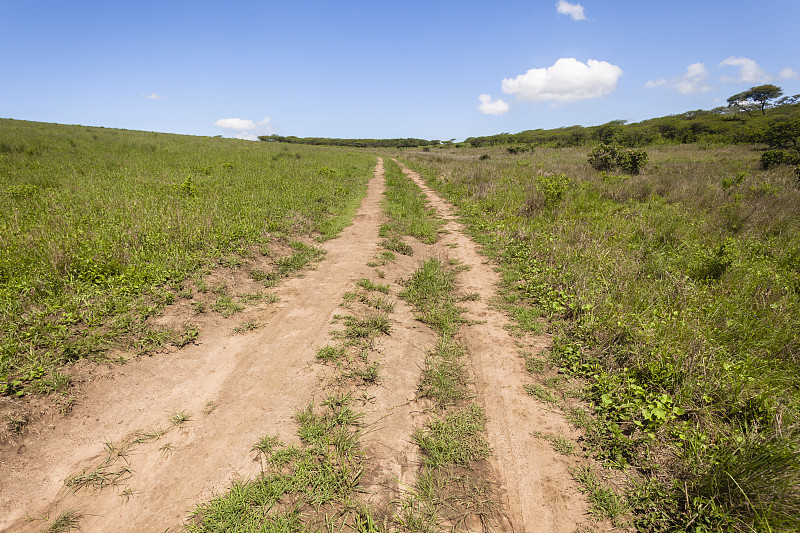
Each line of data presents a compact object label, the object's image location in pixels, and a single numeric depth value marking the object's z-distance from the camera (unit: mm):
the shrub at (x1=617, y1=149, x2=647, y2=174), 18969
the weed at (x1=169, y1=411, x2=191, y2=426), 3109
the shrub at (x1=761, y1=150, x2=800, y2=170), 18294
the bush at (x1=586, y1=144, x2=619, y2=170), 20109
